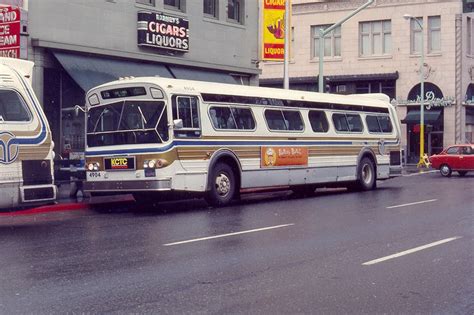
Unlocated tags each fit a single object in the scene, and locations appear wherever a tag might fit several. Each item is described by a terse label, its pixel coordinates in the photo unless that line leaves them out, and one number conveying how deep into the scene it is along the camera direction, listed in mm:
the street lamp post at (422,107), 48281
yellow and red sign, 30641
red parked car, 35219
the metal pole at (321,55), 30303
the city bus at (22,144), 12812
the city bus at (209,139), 16547
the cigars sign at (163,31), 26016
